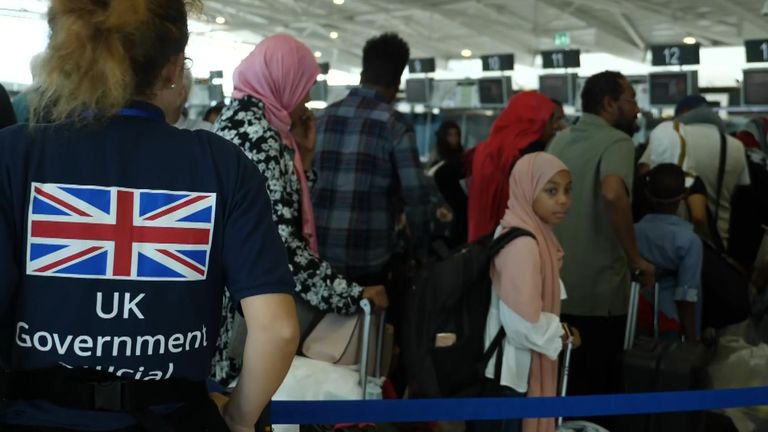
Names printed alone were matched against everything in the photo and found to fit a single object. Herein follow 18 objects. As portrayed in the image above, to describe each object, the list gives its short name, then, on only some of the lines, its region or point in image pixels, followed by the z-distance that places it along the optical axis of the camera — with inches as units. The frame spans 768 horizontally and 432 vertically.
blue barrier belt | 97.8
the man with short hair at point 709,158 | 211.9
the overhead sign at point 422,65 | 395.9
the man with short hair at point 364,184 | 153.5
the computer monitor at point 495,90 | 382.6
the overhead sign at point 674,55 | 304.8
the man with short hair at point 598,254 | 163.6
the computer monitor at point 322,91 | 329.5
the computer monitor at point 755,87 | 290.5
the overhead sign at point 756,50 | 283.2
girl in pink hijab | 128.4
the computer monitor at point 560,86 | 340.5
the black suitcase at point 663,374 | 147.8
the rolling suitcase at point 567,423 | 138.0
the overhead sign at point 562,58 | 325.4
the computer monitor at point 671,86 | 314.8
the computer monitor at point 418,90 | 414.3
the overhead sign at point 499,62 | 360.8
